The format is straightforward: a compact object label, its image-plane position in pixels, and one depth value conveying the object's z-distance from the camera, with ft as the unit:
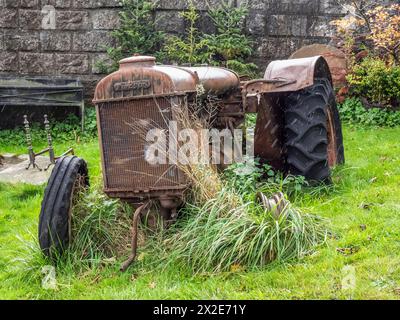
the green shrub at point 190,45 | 33.30
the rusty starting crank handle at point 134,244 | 13.85
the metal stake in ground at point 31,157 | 23.95
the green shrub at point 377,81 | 30.99
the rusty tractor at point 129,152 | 14.23
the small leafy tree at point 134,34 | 33.60
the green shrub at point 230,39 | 33.37
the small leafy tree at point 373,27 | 31.17
